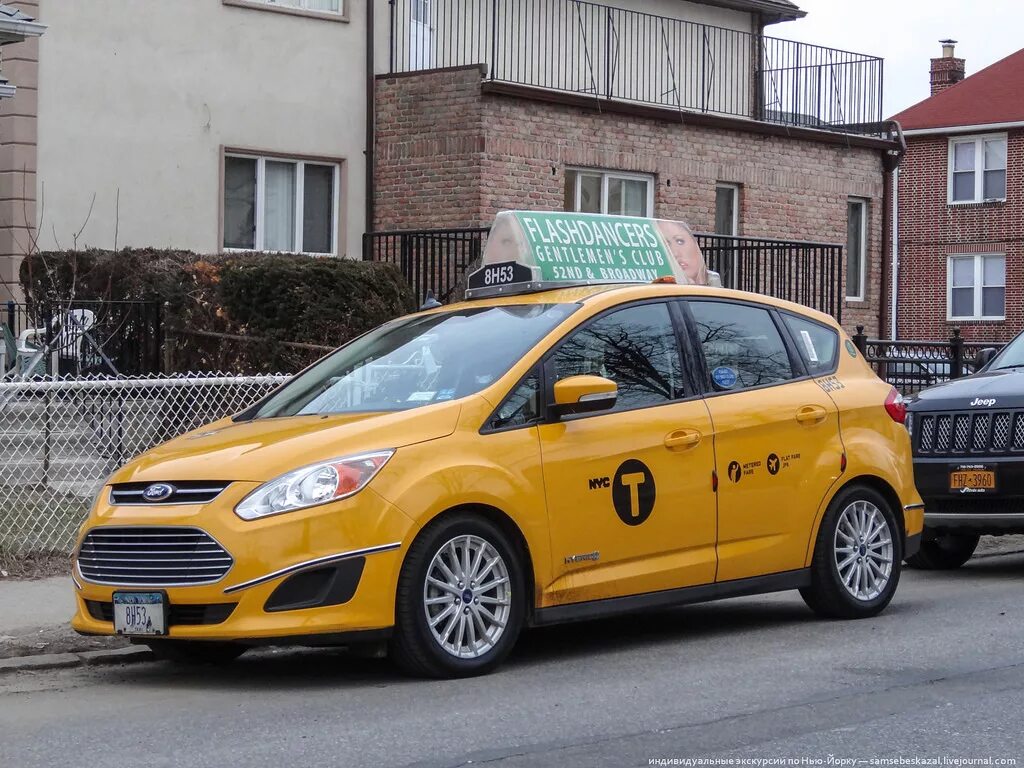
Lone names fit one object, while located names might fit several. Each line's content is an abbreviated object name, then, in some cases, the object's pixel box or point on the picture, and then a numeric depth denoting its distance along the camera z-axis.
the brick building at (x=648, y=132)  19.69
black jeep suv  10.79
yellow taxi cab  7.00
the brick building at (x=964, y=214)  44.25
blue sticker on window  8.54
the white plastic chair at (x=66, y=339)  15.05
